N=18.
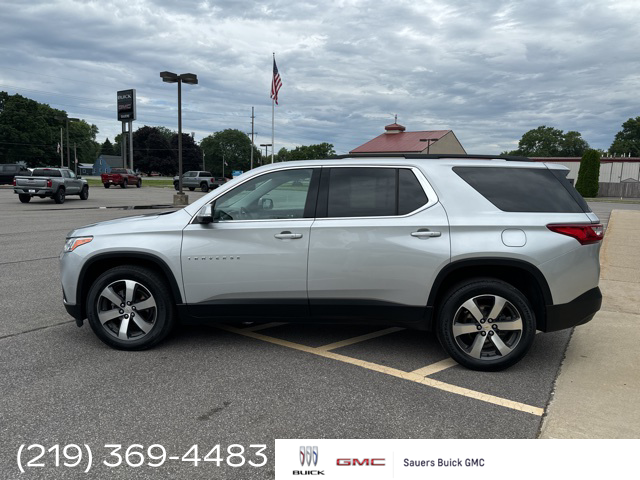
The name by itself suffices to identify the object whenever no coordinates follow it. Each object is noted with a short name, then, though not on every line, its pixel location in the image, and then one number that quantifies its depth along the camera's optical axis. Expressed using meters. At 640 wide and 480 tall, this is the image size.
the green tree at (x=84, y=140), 111.94
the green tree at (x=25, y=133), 80.25
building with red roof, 66.19
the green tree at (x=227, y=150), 139.12
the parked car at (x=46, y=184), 22.59
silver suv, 3.95
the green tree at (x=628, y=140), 113.31
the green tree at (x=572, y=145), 117.38
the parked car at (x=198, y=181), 42.81
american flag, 31.13
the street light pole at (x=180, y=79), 22.11
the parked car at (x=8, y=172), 39.19
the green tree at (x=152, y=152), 106.69
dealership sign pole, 78.69
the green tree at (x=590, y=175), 50.41
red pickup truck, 44.16
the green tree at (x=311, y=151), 128.88
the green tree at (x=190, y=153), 107.62
